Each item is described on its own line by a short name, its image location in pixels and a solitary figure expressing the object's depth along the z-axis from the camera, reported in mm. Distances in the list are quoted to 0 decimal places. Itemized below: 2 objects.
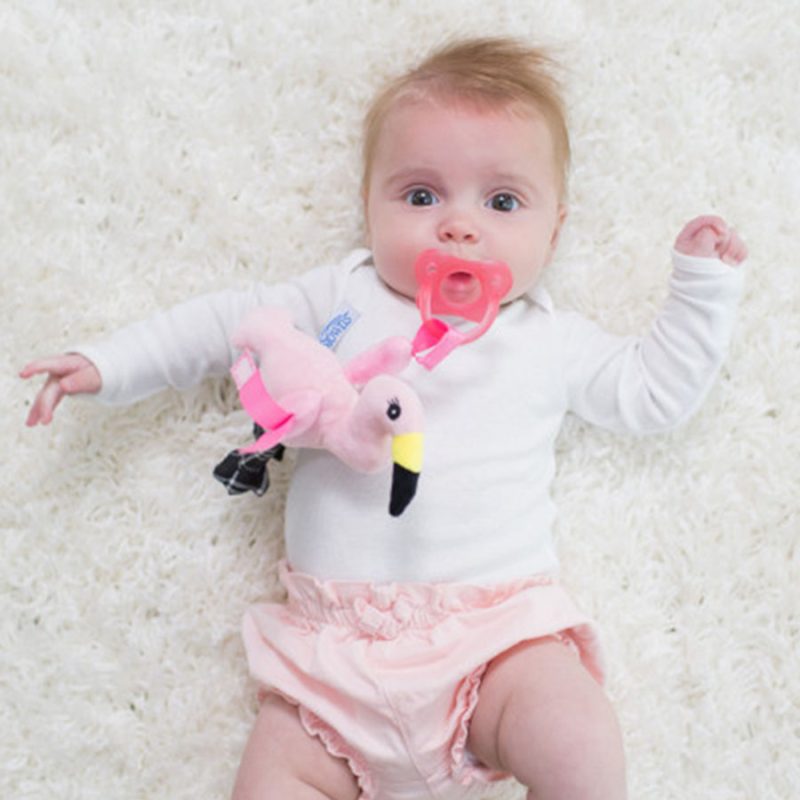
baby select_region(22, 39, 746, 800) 1188
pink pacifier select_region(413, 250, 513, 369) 1201
